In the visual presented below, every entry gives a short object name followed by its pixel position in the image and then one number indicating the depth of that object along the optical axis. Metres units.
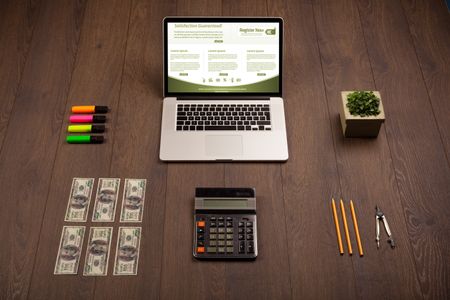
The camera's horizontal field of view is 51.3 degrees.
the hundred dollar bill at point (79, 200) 1.29
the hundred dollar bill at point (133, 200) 1.30
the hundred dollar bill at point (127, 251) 1.21
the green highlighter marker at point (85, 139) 1.43
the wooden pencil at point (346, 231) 1.24
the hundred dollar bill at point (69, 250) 1.21
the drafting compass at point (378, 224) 1.25
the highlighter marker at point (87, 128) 1.45
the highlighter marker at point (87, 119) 1.47
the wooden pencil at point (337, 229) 1.24
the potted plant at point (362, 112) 1.38
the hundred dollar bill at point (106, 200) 1.29
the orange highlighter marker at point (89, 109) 1.49
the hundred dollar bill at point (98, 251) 1.21
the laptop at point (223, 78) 1.45
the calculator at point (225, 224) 1.23
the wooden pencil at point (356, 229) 1.24
